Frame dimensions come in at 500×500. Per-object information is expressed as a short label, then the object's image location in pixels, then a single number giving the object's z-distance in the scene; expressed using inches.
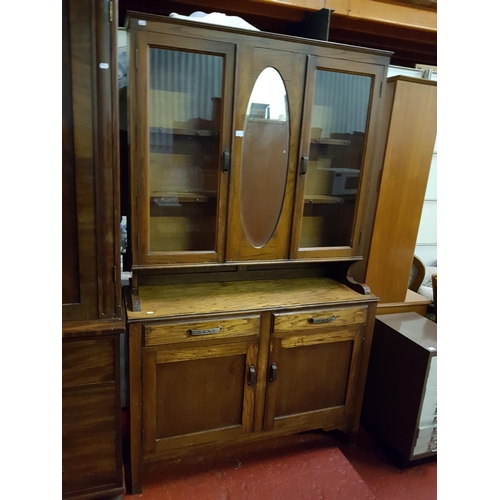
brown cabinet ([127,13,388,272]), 57.6
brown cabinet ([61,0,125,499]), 45.5
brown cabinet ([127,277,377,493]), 61.2
